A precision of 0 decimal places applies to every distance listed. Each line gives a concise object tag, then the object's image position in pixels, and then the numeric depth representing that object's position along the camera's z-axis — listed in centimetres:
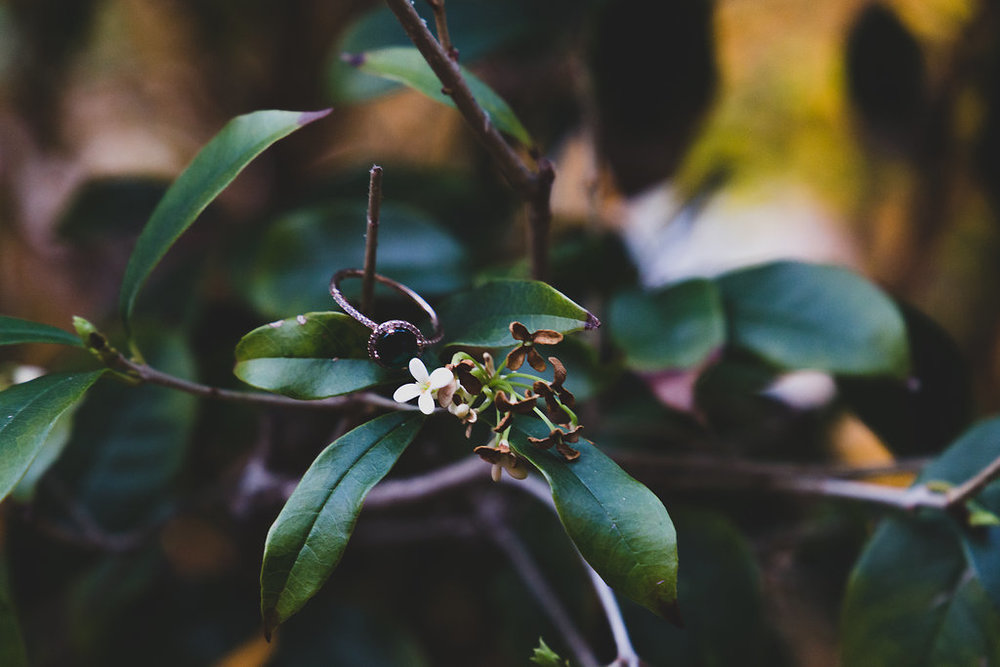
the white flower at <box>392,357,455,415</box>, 32
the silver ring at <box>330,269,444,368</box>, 33
